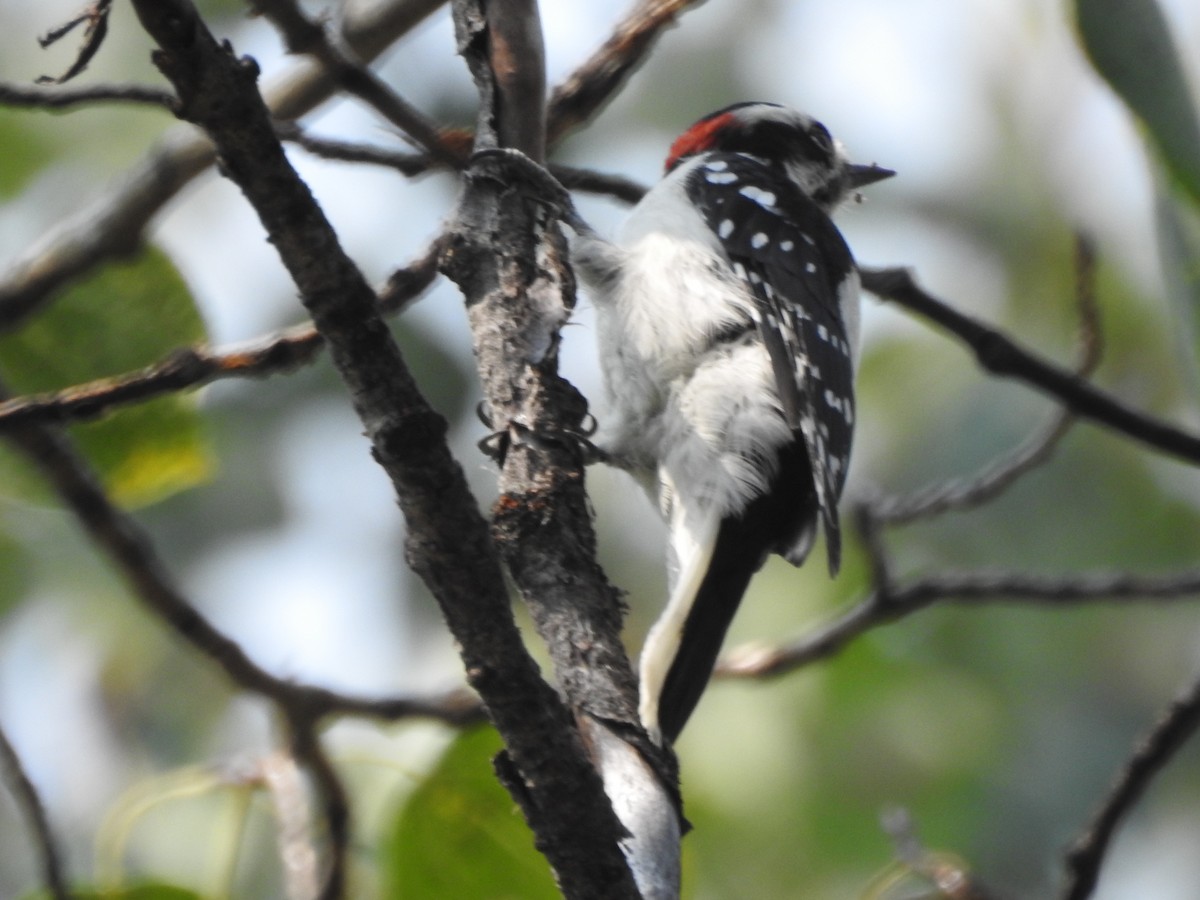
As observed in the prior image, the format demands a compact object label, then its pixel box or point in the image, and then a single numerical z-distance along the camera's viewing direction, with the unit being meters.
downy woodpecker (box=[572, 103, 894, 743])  5.89
